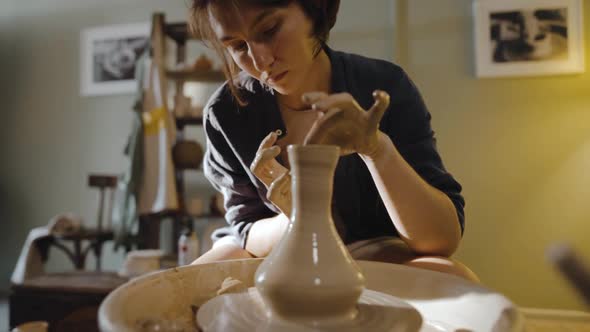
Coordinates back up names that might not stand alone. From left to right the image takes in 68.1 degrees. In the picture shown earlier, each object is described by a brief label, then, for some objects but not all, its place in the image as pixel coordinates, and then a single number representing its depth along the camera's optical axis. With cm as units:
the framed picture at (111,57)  262
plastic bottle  181
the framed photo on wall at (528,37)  203
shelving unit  219
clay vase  40
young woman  57
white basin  40
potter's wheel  41
